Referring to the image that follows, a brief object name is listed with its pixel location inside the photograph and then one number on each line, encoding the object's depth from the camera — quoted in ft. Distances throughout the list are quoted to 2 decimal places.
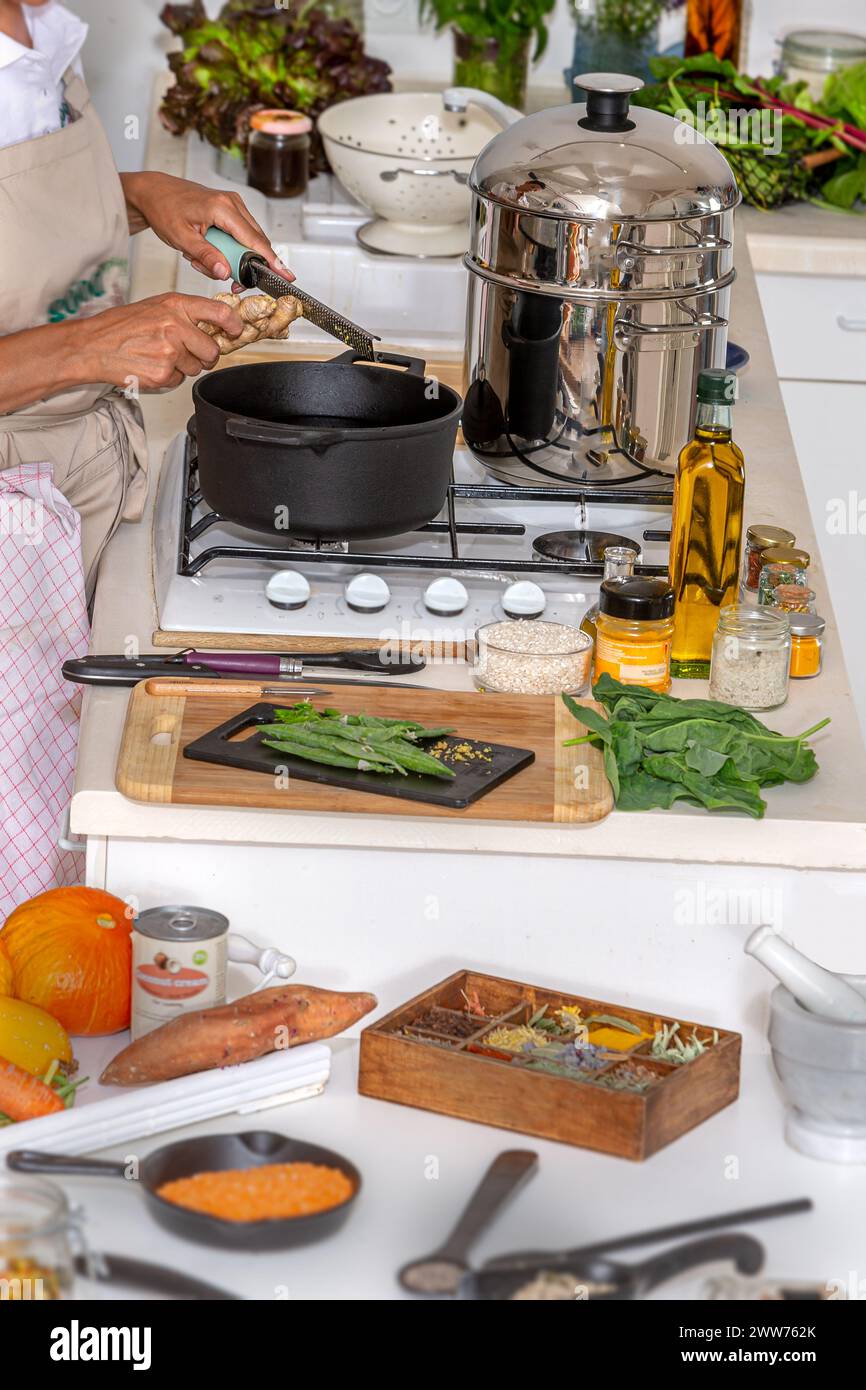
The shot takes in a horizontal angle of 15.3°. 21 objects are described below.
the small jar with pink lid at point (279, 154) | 13.58
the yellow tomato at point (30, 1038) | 8.13
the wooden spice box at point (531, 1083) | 7.89
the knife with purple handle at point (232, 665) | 9.06
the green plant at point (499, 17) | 15.33
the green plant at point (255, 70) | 14.09
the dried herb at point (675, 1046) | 8.12
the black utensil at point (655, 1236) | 7.46
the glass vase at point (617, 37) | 15.77
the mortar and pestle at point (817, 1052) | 7.90
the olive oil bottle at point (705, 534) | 9.31
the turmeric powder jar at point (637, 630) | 9.02
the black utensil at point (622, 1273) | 7.39
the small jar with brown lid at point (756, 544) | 9.83
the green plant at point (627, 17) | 15.80
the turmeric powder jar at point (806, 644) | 9.43
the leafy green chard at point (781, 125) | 14.03
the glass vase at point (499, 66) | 15.34
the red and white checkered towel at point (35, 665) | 10.06
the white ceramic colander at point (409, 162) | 12.94
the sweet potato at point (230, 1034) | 8.07
